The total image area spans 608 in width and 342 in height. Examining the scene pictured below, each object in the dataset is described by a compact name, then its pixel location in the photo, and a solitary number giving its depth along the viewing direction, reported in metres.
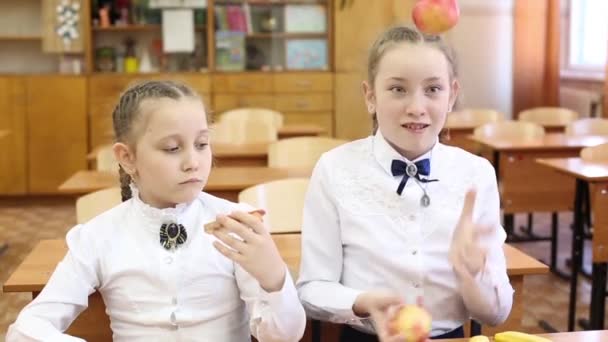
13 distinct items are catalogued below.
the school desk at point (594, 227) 3.49
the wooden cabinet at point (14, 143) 6.90
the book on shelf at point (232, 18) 7.18
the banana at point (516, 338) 1.29
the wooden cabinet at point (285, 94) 7.11
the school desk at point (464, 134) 5.83
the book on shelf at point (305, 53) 7.28
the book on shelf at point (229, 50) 7.16
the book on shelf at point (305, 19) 7.27
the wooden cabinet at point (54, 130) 6.91
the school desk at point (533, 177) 4.78
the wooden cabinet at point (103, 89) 6.93
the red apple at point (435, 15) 1.51
